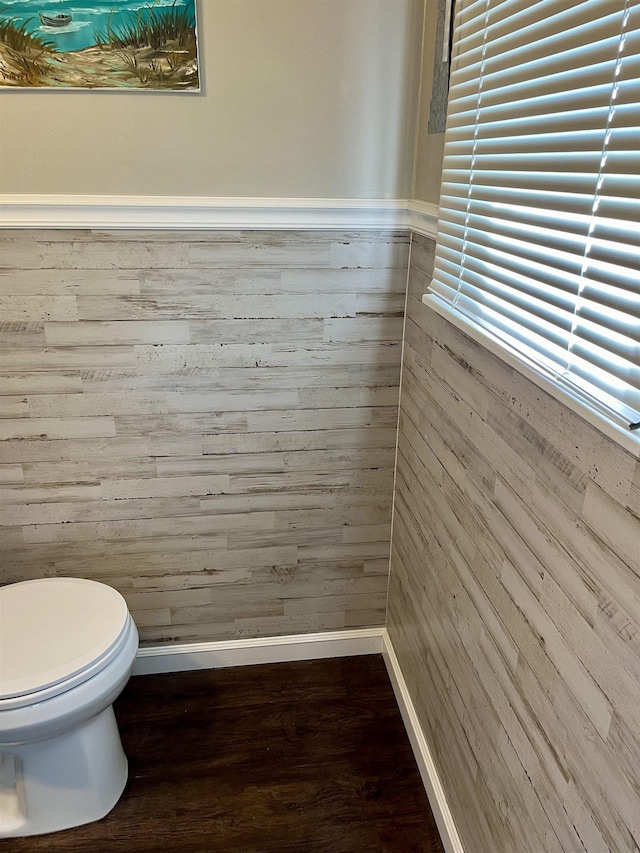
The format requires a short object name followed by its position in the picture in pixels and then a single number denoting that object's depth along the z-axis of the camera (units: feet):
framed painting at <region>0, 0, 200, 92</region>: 4.82
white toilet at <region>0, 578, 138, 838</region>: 4.67
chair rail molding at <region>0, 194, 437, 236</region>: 5.25
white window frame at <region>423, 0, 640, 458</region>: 2.50
